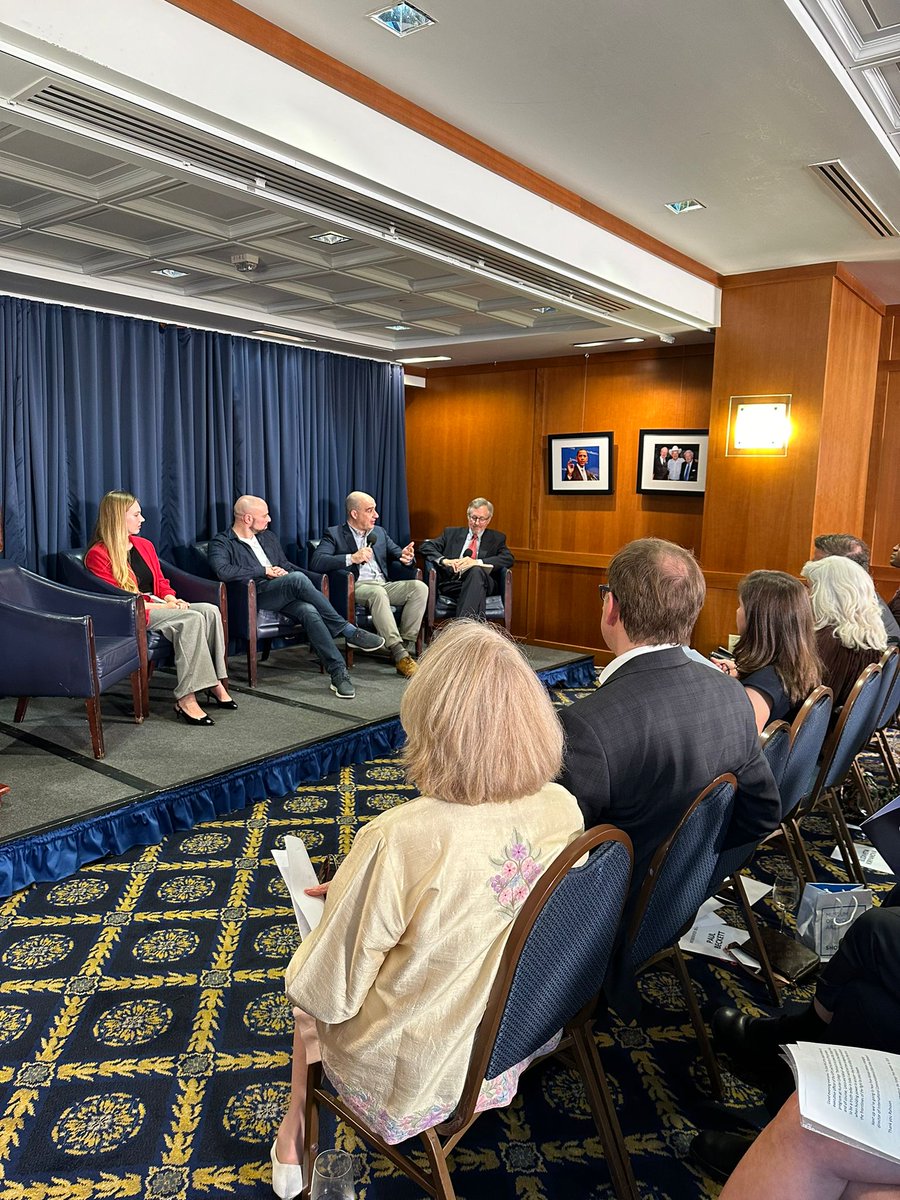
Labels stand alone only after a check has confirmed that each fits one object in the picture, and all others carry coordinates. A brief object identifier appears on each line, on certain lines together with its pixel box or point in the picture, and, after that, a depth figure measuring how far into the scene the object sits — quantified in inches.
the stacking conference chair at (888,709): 127.6
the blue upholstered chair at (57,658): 151.2
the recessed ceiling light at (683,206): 173.5
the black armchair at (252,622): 211.0
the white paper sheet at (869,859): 131.3
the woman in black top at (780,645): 106.3
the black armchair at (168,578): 185.8
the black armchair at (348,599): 237.8
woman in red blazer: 181.9
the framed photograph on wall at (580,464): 282.4
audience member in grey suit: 72.5
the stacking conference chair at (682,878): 67.6
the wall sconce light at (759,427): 219.9
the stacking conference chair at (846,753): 114.3
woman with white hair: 135.1
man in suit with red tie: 258.8
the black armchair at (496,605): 264.1
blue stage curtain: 211.0
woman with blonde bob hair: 52.2
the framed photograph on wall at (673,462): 259.8
